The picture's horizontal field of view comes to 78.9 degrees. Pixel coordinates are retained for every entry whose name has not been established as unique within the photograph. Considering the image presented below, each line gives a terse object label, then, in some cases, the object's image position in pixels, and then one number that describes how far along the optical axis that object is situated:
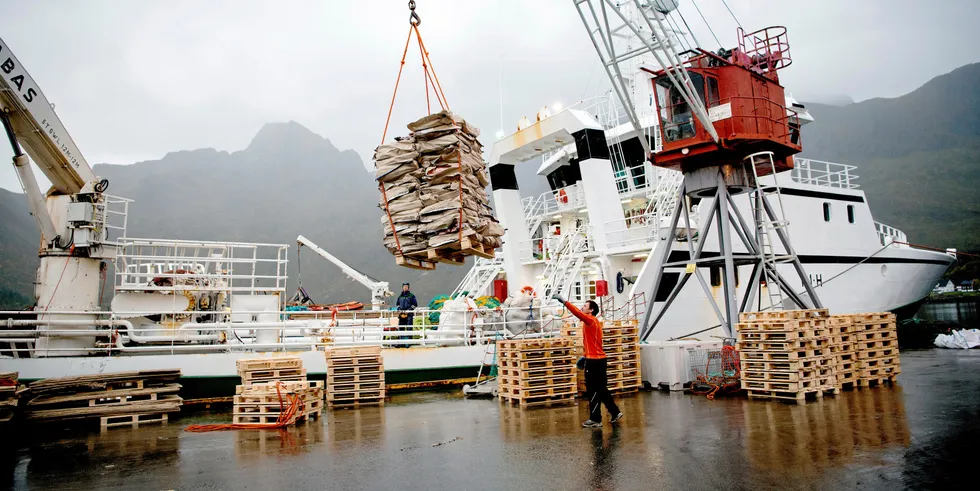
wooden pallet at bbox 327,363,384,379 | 12.20
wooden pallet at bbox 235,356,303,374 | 11.03
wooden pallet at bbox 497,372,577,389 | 11.13
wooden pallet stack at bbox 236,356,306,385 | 11.03
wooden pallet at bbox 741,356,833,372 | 10.56
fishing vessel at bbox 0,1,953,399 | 11.92
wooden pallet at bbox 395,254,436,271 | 7.74
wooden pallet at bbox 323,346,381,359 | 12.32
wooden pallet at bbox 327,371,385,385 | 12.15
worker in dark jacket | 16.36
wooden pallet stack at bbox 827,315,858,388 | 11.34
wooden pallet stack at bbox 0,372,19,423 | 8.95
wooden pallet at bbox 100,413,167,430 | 9.85
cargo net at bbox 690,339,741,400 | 12.03
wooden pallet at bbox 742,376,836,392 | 10.45
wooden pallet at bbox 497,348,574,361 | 11.23
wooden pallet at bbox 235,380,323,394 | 9.70
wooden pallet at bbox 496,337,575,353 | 11.23
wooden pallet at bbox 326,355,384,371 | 12.27
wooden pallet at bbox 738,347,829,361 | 10.66
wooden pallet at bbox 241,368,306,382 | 11.09
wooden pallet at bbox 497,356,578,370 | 11.20
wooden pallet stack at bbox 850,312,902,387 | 11.96
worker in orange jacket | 8.44
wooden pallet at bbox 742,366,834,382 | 10.51
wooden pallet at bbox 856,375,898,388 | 11.91
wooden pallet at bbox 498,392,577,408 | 11.10
